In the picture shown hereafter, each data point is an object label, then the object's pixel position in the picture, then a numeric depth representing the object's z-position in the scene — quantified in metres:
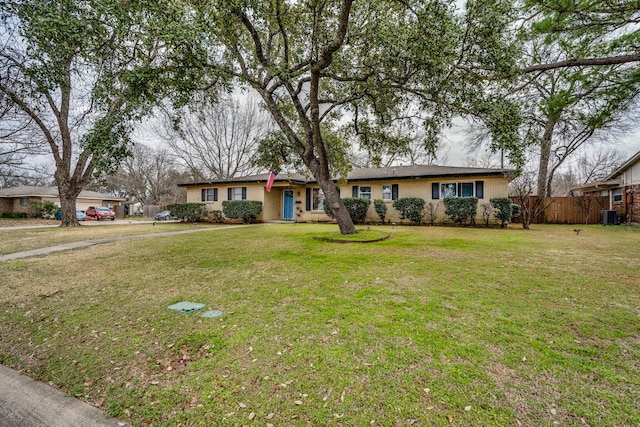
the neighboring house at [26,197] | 28.28
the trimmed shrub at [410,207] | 15.82
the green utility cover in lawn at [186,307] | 3.59
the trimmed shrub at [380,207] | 16.68
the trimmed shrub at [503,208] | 13.85
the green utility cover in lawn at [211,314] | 3.40
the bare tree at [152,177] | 35.25
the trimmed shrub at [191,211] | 20.09
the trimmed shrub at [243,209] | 18.44
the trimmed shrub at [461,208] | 14.59
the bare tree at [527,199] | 13.54
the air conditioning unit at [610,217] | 15.72
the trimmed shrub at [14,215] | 25.23
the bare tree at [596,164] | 26.62
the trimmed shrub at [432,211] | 15.93
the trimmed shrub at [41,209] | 25.79
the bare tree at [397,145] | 10.34
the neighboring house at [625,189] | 15.22
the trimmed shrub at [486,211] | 14.60
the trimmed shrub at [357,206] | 16.70
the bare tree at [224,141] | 27.48
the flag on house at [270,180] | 16.75
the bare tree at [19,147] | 14.61
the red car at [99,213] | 27.50
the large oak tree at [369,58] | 6.11
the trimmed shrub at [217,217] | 19.98
